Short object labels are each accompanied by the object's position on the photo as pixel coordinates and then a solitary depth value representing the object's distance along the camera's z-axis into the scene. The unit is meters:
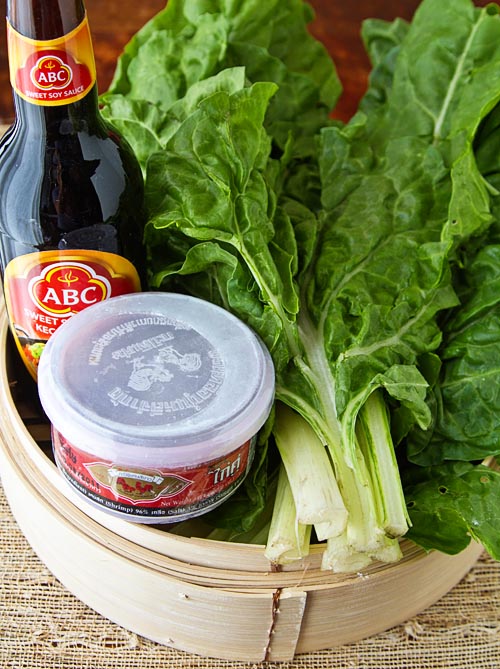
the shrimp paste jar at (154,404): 0.46
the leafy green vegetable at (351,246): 0.49
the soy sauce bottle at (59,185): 0.47
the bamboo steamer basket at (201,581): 0.48
